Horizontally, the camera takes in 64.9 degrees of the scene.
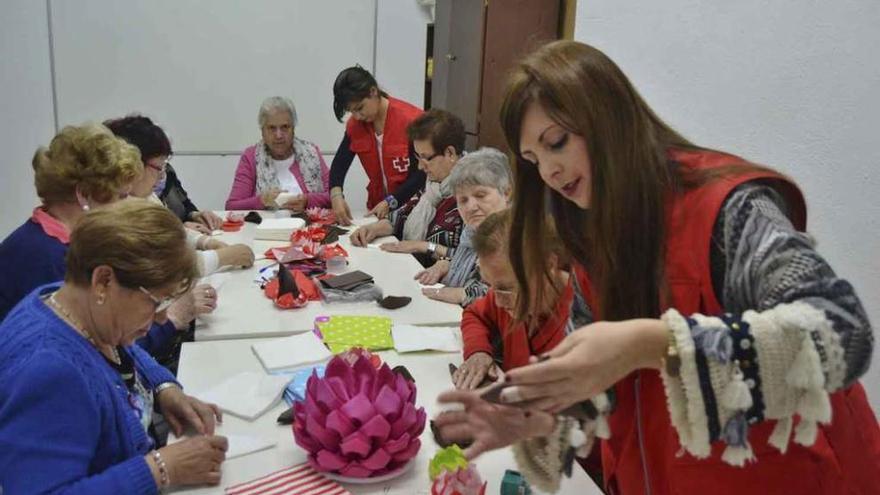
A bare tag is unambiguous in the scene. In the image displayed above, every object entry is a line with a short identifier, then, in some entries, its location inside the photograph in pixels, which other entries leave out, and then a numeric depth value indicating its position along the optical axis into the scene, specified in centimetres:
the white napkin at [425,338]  213
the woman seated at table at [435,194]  329
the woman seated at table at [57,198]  209
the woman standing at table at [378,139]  385
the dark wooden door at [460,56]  462
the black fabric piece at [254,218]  394
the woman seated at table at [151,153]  297
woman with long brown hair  83
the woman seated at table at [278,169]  427
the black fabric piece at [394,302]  254
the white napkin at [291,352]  200
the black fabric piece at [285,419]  165
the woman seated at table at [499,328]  189
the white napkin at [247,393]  171
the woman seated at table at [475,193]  264
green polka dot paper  215
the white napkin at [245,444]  151
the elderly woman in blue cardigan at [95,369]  121
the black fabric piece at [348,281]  262
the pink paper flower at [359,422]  139
